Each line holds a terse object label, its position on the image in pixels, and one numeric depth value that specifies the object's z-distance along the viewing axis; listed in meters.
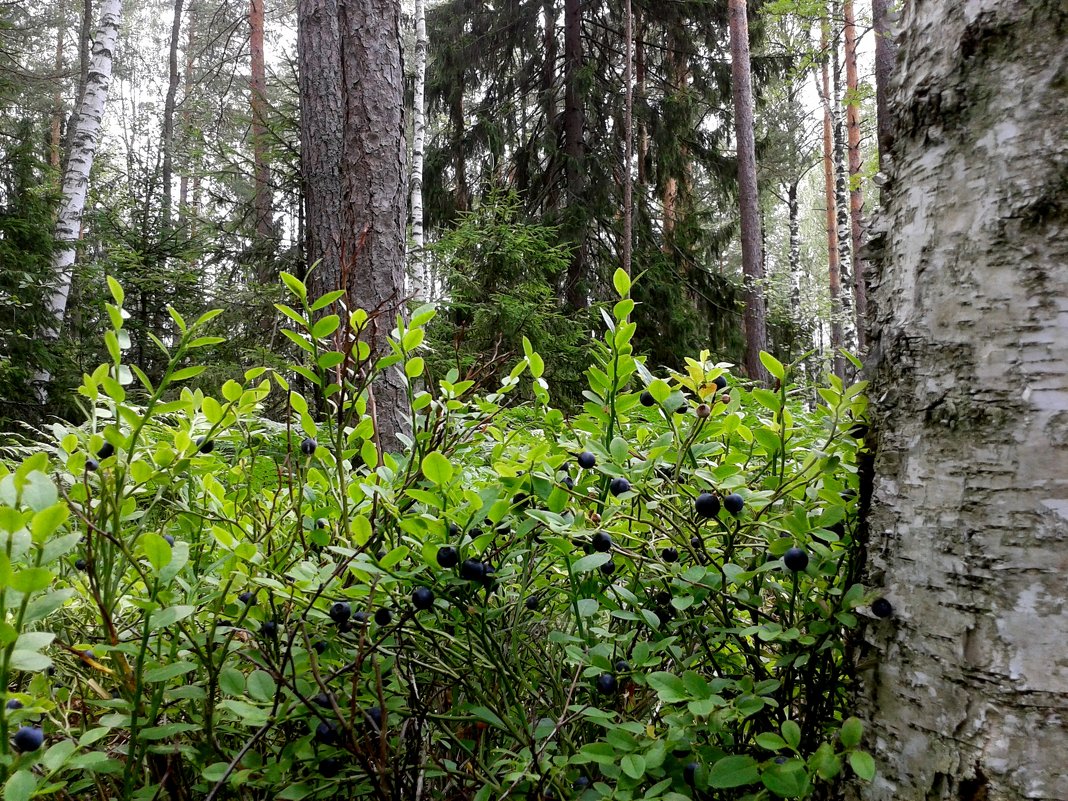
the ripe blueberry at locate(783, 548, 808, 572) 0.92
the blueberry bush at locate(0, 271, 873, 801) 0.89
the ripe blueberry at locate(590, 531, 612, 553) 0.96
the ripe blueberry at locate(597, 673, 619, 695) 0.98
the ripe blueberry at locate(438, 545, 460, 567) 0.93
